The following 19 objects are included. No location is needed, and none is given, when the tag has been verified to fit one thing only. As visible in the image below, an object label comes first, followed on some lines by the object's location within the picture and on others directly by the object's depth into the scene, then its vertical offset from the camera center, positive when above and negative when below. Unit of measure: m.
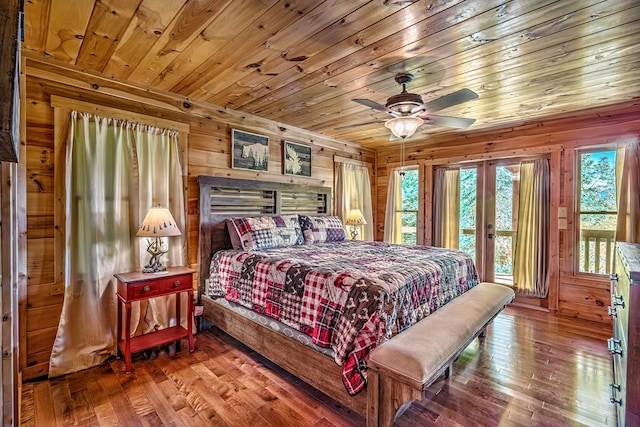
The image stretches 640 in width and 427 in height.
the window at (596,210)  3.38 -0.02
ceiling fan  2.24 +0.81
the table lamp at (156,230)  2.40 -0.17
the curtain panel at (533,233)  3.79 -0.32
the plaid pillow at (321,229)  3.63 -0.27
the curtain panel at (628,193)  3.13 +0.16
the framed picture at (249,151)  3.46 +0.70
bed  1.72 -0.61
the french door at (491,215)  4.08 -0.10
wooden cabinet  1.22 -0.63
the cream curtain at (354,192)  4.76 +0.27
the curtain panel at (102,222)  2.32 -0.11
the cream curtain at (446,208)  4.53 +0.00
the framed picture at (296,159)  4.00 +0.69
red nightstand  2.30 -0.70
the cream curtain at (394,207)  5.19 +0.02
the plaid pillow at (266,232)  2.99 -0.25
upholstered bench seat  1.49 -0.81
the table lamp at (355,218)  4.48 -0.15
